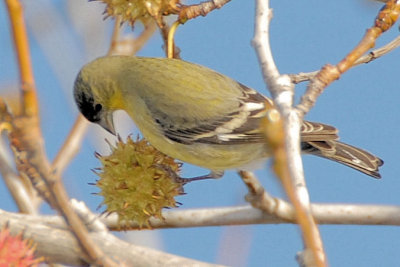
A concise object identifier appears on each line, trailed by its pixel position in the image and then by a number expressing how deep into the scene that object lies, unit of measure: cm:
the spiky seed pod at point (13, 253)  332
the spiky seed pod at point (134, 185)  564
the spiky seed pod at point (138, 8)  602
